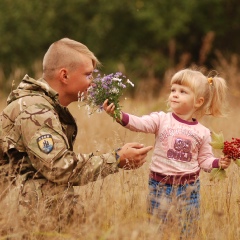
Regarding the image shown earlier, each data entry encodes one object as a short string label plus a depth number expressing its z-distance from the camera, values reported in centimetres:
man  868
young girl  933
